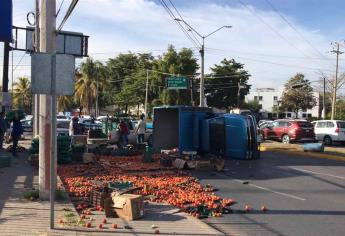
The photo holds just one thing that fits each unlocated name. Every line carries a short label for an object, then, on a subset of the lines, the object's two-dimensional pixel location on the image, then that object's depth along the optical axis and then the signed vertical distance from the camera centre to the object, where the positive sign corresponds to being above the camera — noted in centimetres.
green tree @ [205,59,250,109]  8612 +438
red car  3553 -107
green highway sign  5578 +305
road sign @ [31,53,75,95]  883 +60
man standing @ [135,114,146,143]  3021 -95
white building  12154 +300
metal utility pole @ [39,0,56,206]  1130 -2
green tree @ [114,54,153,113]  8625 +389
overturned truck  2294 -80
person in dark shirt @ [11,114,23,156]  2215 -82
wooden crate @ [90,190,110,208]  1050 -166
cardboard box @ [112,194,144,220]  963 -164
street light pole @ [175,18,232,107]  4134 +322
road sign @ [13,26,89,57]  3168 +402
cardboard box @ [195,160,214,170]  1859 -172
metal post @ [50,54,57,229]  860 -62
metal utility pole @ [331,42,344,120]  7188 +454
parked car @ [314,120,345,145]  3591 -102
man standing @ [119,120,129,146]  2770 -94
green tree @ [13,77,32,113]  11431 +339
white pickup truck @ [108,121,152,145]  2877 -126
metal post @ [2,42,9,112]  3297 +257
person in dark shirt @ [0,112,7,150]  2388 -68
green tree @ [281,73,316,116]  10838 +339
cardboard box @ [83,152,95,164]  1977 -163
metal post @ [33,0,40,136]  2612 -11
